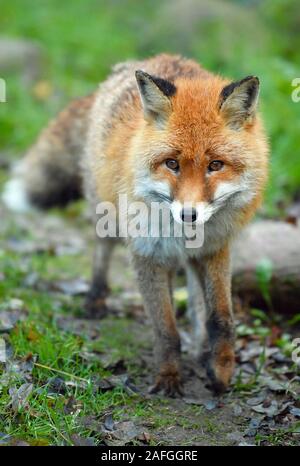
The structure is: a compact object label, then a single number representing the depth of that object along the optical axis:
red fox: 3.81
